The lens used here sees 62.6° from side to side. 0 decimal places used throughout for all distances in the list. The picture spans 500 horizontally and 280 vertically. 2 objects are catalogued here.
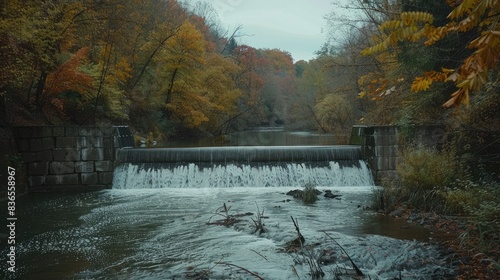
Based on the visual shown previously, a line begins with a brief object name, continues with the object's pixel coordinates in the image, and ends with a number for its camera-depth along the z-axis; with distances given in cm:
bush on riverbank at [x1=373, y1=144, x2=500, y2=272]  644
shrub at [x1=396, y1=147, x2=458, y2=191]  820
